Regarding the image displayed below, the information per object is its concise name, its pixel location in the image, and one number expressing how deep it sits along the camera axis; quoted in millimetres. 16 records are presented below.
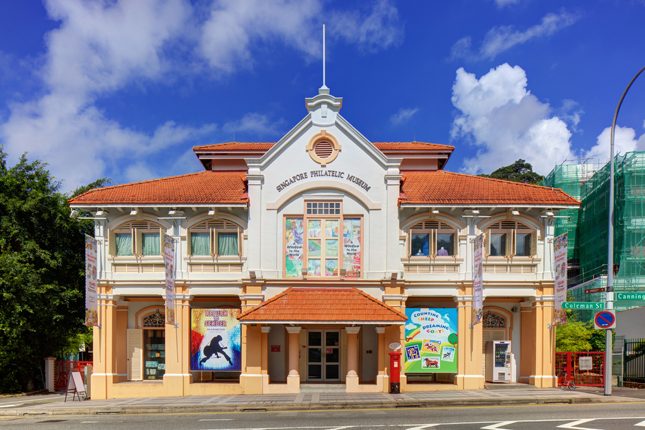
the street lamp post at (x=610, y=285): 16203
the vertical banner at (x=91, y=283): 18094
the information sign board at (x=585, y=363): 18594
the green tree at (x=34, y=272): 19359
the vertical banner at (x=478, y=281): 17750
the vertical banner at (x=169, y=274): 17844
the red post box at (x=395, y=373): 17375
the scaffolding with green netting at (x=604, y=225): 32406
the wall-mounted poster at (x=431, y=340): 18766
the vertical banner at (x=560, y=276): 17562
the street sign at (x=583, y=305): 16578
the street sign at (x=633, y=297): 16500
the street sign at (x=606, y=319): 16203
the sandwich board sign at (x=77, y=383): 17266
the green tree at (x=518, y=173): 61156
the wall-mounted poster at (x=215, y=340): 18891
